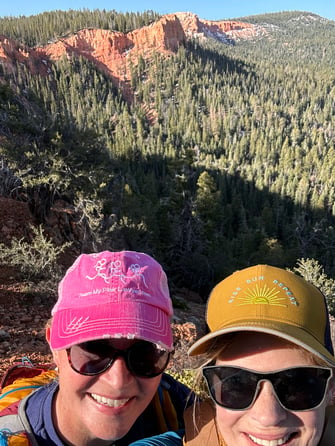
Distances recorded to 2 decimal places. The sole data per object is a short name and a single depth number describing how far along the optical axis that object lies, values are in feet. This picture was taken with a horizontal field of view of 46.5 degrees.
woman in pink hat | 1.70
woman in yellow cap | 1.60
